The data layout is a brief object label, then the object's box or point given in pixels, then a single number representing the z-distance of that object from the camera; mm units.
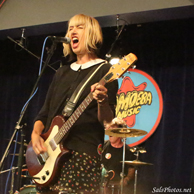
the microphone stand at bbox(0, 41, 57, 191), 3210
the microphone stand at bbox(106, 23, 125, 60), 6260
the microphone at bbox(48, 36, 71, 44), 3252
